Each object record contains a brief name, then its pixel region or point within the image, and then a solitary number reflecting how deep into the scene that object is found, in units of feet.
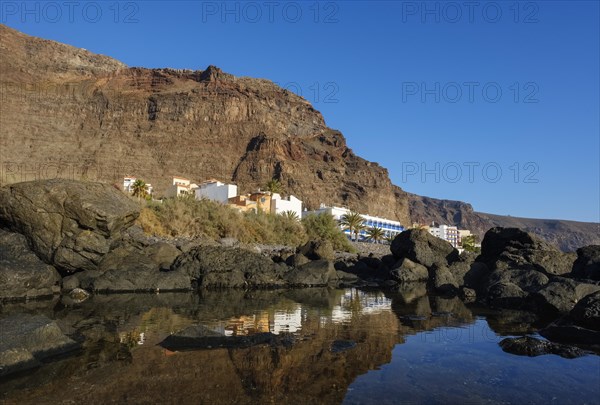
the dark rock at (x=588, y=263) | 61.57
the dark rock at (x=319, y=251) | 92.53
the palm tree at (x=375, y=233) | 252.21
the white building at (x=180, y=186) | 249.75
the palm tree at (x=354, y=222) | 234.56
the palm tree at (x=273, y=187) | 233.02
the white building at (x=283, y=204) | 219.82
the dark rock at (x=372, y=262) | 102.15
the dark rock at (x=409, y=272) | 81.00
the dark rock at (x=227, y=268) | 67.41
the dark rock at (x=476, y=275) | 70.38
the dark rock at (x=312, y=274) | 73.72
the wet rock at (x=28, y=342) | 22.66
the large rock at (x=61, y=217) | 55.36
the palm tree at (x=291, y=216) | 158.09
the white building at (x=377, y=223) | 290.15
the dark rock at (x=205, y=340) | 27.91
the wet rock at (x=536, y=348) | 28.07
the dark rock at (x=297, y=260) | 84.02
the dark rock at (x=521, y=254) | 74.33
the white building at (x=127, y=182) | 246.41
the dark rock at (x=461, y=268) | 74.43
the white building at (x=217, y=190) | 241.35
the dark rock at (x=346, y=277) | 83.41
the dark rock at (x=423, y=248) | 87.71
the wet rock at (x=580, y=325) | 31.48
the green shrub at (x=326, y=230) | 155.43
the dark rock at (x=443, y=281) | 69.15
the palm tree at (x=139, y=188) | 174.33
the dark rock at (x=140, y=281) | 57.26
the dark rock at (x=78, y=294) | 51.34
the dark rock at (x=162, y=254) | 70.95
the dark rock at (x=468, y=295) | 59.73
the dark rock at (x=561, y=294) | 45.16
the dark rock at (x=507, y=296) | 51.71
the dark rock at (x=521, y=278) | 59.53
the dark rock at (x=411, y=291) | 58.95
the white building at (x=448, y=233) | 446.69
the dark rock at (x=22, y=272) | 49.29
